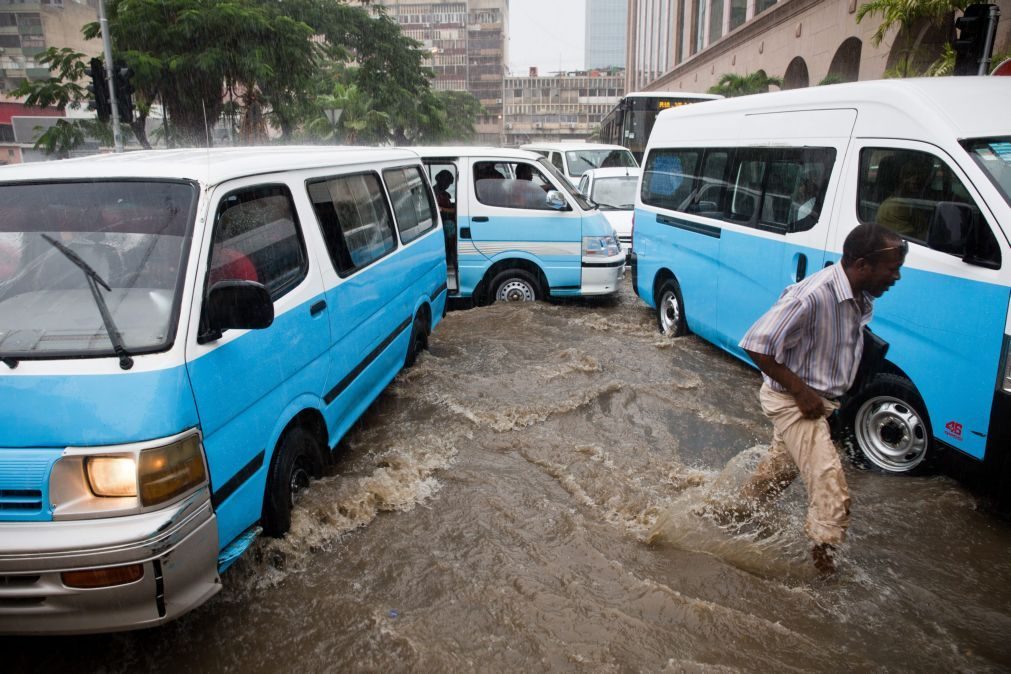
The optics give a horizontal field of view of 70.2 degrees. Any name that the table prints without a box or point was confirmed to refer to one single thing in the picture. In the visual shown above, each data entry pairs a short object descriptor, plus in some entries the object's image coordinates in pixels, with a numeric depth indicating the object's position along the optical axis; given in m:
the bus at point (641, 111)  21.00
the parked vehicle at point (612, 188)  13.54
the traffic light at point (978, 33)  7.78
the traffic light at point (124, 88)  14.34
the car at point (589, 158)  18.20
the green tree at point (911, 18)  12.38
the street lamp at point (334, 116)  17.53
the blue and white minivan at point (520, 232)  8.92
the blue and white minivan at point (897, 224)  3.87
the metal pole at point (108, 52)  14.46
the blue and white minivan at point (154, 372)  2.51
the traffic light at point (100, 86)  14.37
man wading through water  3.10
